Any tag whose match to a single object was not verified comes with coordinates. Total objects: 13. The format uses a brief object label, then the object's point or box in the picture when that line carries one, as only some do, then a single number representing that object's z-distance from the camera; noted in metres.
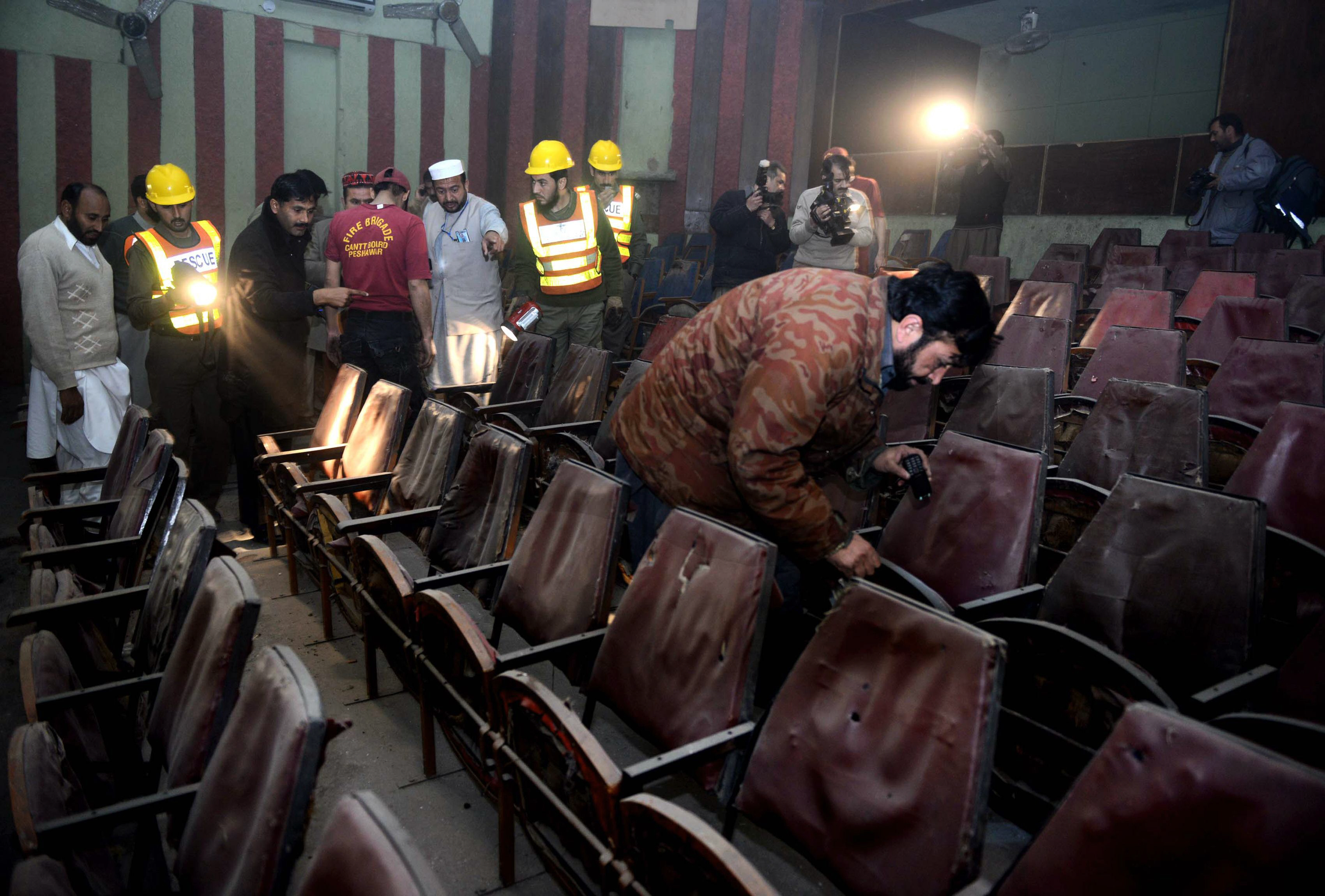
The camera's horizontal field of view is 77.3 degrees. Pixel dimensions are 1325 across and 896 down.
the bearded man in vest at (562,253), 4.72
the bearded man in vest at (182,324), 3.78
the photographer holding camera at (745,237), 4.99
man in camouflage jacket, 1.64
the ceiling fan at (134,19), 7.30
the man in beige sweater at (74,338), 3.45
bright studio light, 11.45
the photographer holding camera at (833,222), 4.58
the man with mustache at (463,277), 4.46
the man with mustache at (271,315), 3.67
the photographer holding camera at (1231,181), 6.31
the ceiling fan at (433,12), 8.87
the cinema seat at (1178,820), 0.88
